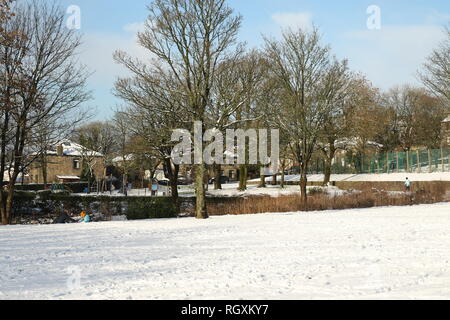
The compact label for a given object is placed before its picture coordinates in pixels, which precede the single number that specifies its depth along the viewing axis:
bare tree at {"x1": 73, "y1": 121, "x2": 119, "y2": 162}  72.62
